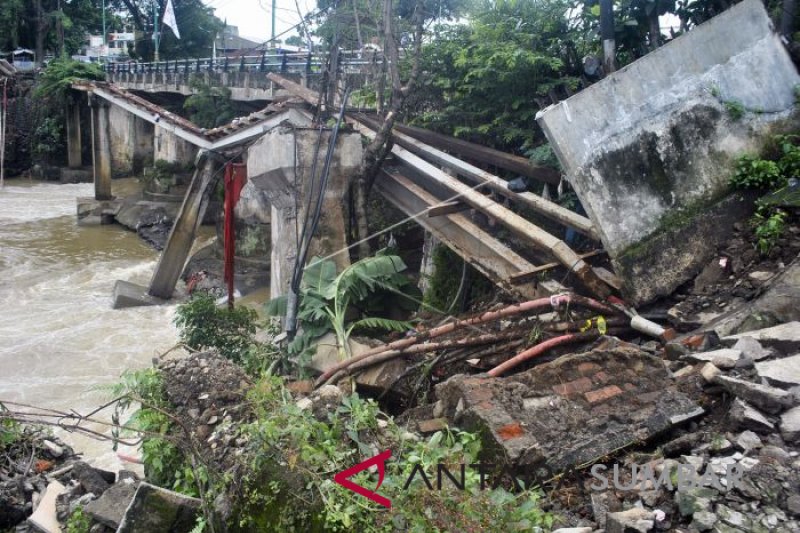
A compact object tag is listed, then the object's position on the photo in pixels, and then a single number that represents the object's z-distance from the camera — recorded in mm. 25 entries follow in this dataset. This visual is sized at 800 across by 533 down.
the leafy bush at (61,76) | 27281
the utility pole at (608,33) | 6613
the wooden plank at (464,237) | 6109
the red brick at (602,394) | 3824
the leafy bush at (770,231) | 5156
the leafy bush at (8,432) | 4438
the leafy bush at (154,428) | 3543
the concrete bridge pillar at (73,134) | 28062
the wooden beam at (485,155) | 6984
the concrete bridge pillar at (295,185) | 7539
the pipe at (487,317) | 5125
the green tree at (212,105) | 19141
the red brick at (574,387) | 3893
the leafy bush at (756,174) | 5598
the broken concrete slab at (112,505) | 3428
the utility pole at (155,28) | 31403
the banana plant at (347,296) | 6167
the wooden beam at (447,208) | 6863
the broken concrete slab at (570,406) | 3346
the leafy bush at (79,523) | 3480
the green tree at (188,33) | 34250
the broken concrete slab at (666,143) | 5430
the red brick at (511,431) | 3317
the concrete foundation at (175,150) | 21891
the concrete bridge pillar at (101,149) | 20969
